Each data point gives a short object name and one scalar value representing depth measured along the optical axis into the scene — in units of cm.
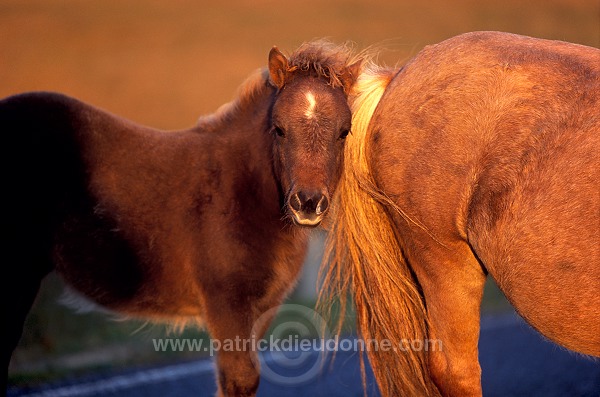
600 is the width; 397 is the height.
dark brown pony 877
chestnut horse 595
